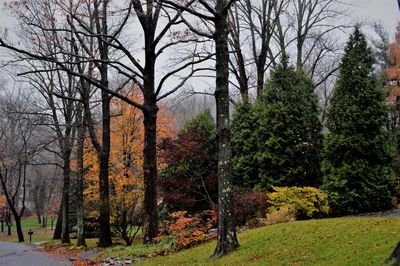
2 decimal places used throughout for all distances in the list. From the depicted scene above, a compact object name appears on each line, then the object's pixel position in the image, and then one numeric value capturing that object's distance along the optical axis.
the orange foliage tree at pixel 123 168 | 17.67
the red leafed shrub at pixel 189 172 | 16.23
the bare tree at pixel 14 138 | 27.12
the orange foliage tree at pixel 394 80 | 23.73
